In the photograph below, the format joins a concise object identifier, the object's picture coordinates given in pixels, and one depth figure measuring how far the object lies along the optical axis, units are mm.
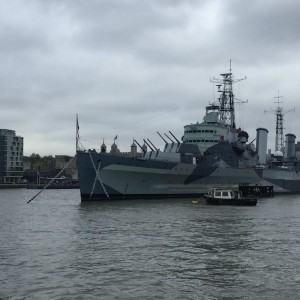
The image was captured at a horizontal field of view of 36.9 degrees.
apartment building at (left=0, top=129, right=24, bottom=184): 147375
